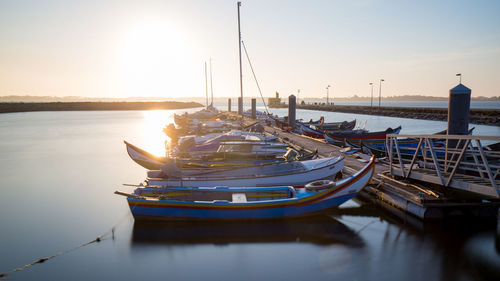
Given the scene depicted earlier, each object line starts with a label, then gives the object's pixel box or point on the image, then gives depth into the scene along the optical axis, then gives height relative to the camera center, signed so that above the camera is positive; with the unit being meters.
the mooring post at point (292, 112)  34.97 -1.04
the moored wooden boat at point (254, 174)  13.52 -3.19
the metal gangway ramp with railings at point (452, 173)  9.23 -2.55
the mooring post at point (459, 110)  12.05 -0.26
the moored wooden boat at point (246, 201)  11.20 -3.59
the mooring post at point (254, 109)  51.78 -0.94
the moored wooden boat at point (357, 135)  26.91 -2.78
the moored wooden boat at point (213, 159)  15.99 -2.94
